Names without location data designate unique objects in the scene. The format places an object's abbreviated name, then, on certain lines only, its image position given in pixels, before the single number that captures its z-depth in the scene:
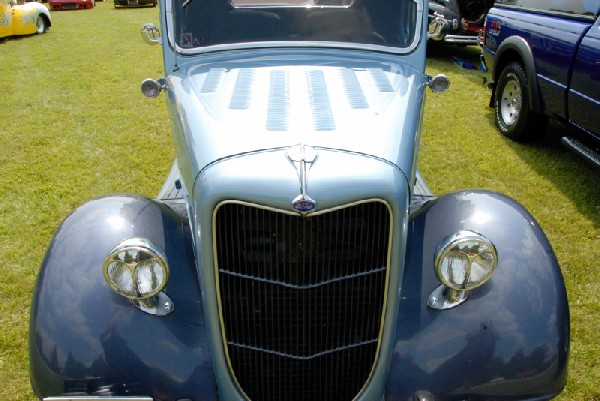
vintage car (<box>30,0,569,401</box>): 2.09
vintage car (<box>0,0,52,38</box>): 14.01
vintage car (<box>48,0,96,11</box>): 22.73
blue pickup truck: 5.25
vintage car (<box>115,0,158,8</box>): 23.33
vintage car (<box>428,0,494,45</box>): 10.74
